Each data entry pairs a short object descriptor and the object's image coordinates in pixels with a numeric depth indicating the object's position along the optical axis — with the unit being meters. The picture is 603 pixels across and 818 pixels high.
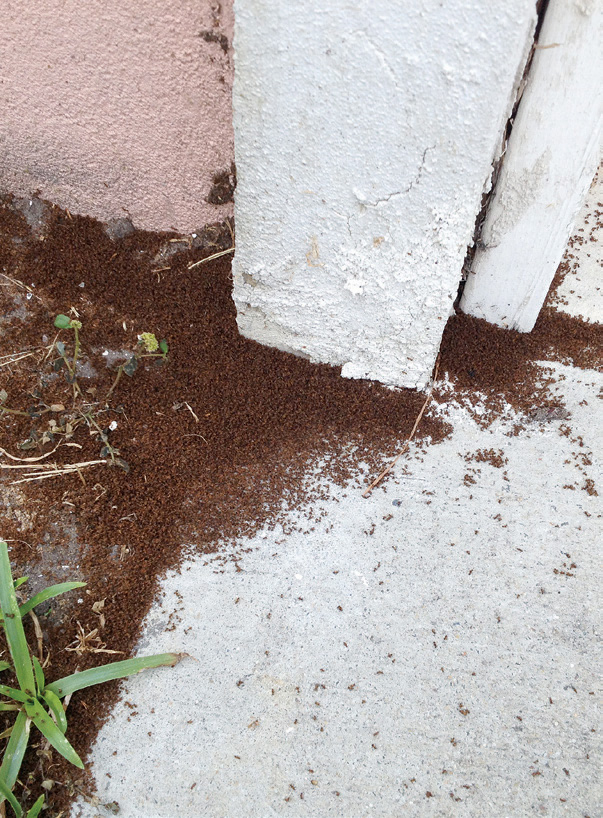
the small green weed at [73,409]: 0.39
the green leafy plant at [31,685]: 0.32
